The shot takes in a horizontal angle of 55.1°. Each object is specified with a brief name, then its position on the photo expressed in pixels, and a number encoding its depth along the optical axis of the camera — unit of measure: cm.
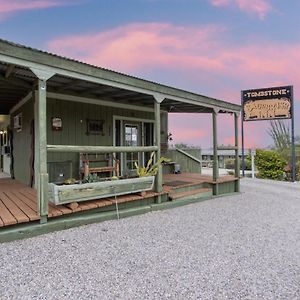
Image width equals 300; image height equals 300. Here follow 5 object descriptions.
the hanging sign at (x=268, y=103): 1205
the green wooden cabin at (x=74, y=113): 423
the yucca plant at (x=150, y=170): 584
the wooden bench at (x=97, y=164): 697
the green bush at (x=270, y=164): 1267
